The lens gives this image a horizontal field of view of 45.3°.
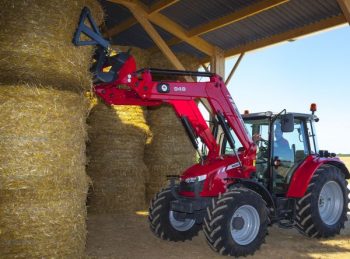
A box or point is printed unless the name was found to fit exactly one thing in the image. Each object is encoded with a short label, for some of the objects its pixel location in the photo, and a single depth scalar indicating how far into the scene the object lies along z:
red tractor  5.13
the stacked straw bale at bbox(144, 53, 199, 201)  9.55
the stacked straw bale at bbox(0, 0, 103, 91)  4.07
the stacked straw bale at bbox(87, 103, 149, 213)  8.54
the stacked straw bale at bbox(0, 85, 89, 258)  4.00
